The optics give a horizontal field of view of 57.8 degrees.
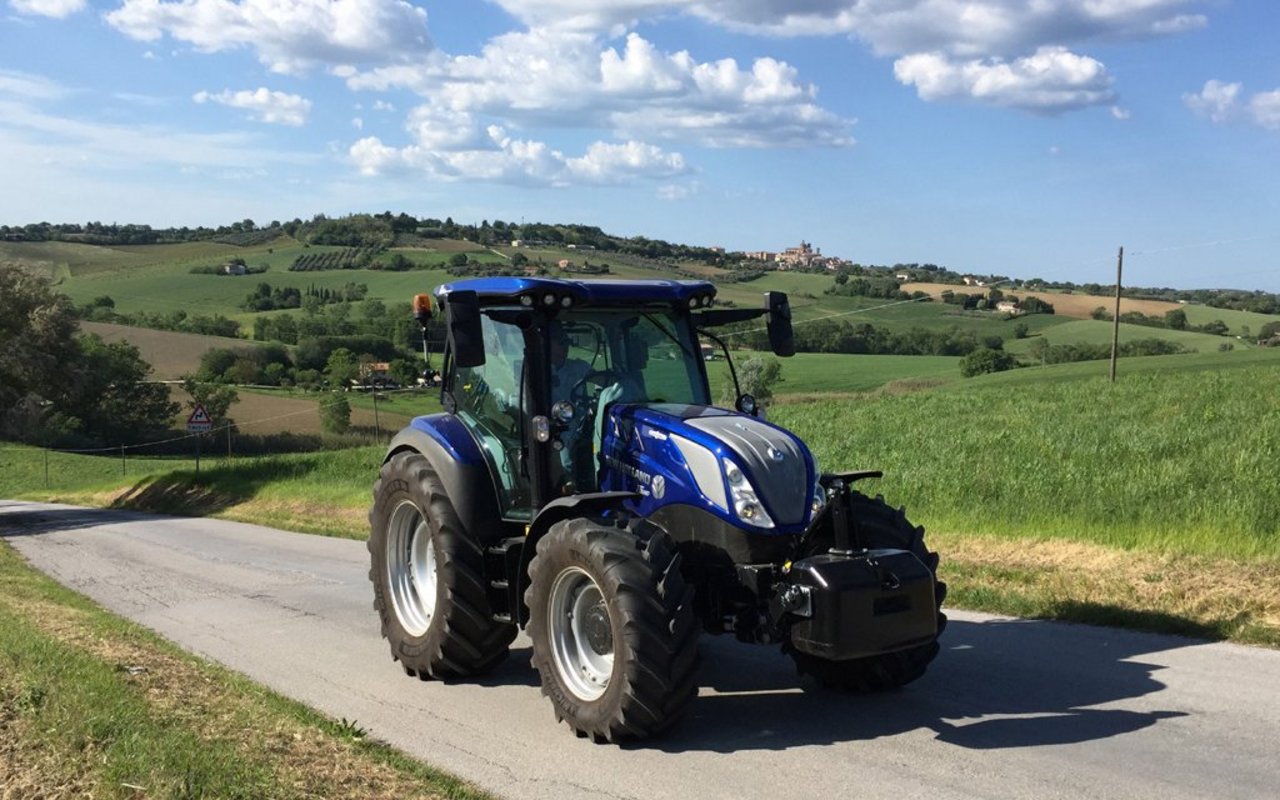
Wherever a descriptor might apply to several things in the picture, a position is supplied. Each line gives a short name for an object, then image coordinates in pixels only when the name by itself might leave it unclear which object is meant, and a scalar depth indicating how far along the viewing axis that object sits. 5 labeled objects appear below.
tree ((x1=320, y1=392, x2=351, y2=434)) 47.72
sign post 33.12
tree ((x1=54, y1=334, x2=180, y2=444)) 52.59
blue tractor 5.62
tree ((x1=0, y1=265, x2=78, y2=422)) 30.50
